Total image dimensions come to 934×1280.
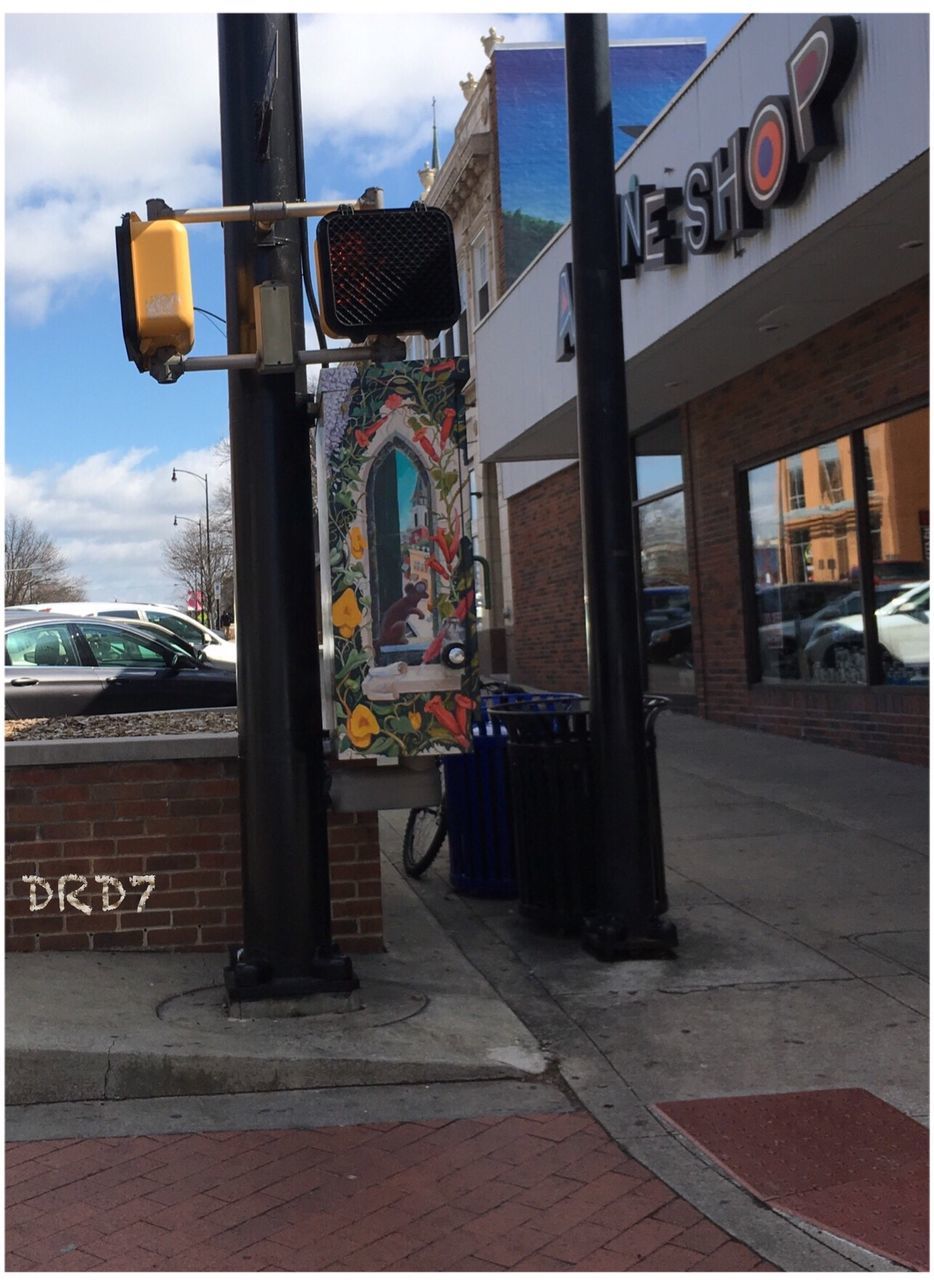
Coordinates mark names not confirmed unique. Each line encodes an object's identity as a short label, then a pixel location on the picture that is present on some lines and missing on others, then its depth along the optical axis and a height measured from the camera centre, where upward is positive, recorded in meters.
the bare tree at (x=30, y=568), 76.12 +6.07
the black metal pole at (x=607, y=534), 6.36 +0.54
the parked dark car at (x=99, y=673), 12.45 -0.06
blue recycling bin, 7.59 -0.91
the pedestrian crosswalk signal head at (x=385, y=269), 5.06 +1.46
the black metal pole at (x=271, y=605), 5.54 +0.23
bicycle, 7.97 -1.12
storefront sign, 8.70 +3.54
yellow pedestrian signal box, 4.86 +1.41
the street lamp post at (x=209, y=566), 63.34 +4.78
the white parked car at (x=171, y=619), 16.44 +0.68
